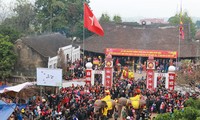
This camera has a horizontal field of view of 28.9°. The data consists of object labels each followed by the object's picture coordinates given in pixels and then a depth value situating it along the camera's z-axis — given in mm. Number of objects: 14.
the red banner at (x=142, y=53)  33250
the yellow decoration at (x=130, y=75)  26447
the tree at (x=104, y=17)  58088
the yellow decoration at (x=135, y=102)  18312
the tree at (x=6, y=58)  24969
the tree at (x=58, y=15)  42562
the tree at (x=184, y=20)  62031
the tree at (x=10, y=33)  27900
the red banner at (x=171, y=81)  23781
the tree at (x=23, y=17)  43375
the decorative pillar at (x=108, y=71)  24766
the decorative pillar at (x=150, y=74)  24281
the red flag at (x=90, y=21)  23141
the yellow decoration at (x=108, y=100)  18203
